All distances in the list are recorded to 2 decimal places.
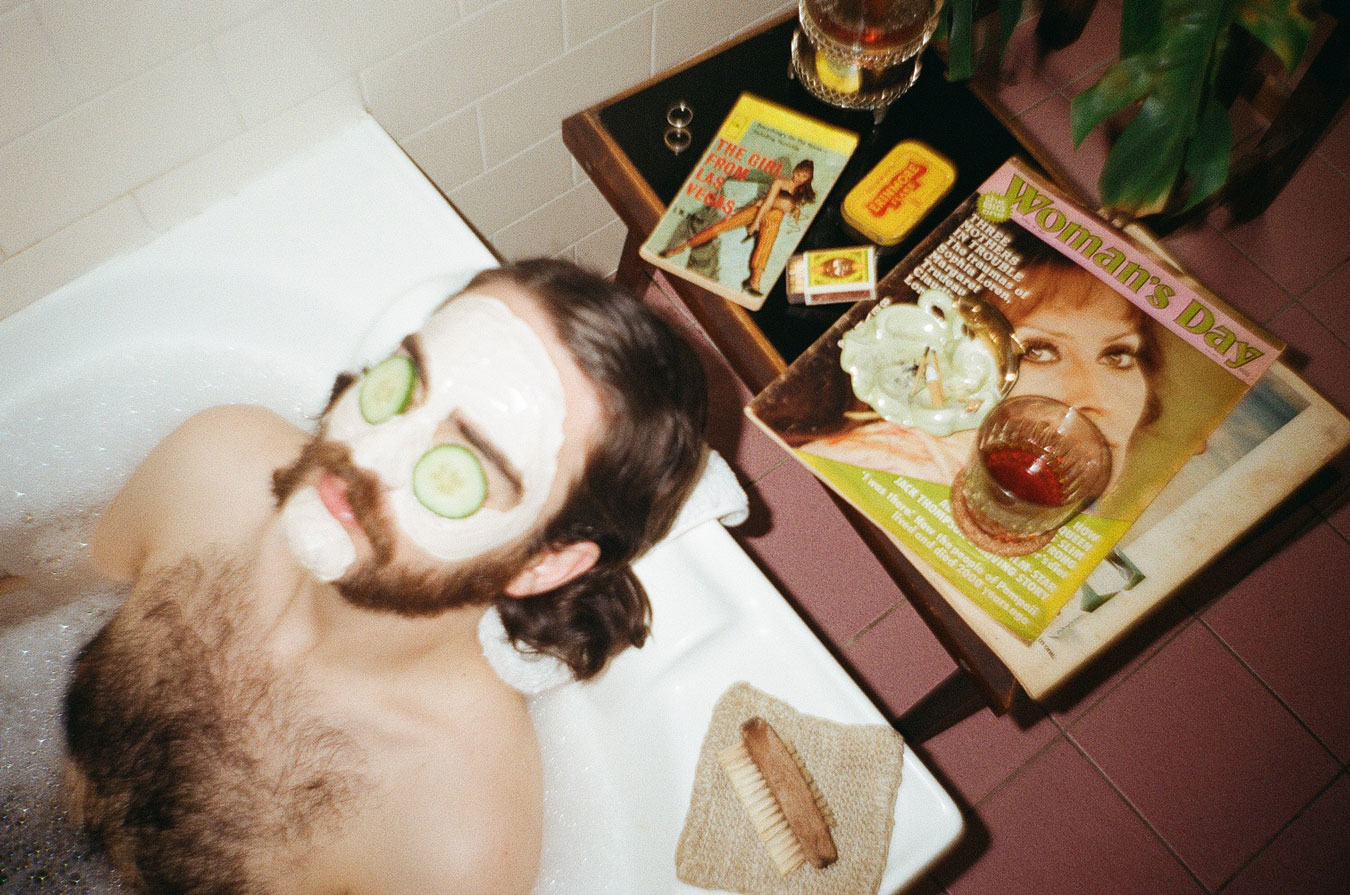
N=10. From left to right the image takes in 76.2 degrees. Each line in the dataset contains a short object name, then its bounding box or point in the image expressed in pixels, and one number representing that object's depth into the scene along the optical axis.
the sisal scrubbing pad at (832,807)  0.96
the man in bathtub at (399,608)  0.94
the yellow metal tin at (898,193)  1.13
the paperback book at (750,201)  1.09
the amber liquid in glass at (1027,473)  0.96
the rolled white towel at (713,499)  1.11
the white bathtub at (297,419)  1.08
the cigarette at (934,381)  1.03
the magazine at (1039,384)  0.97
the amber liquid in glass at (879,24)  1.12
